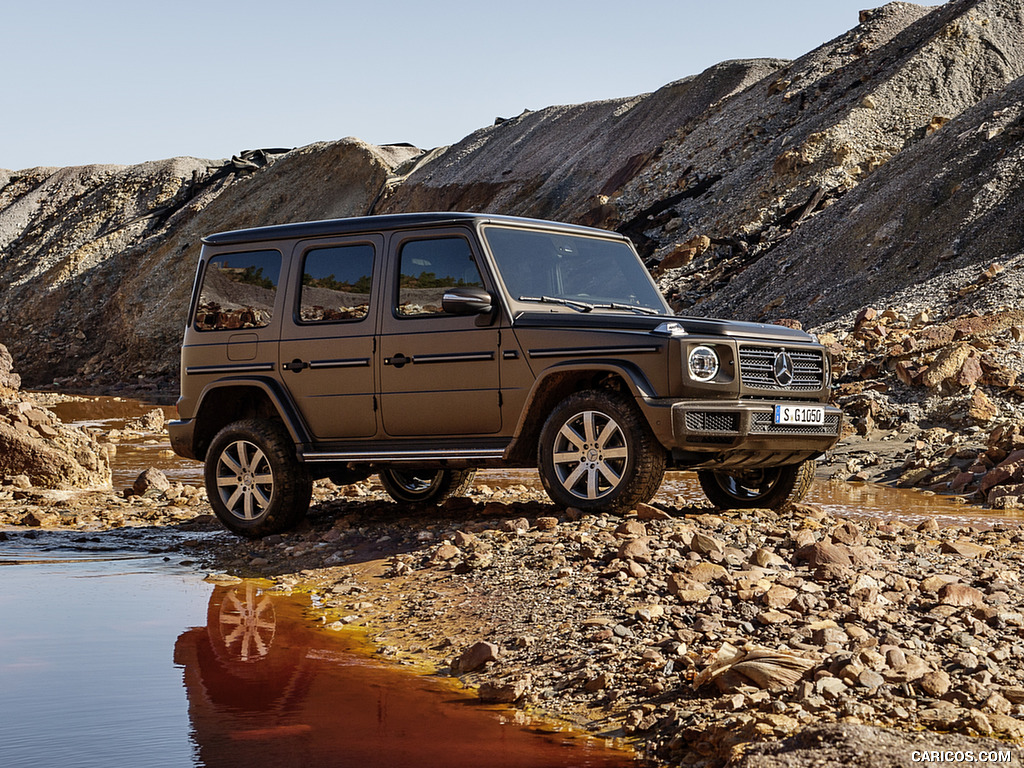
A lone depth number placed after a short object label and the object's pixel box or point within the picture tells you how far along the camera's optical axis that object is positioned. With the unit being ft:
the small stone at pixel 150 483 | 42.70
